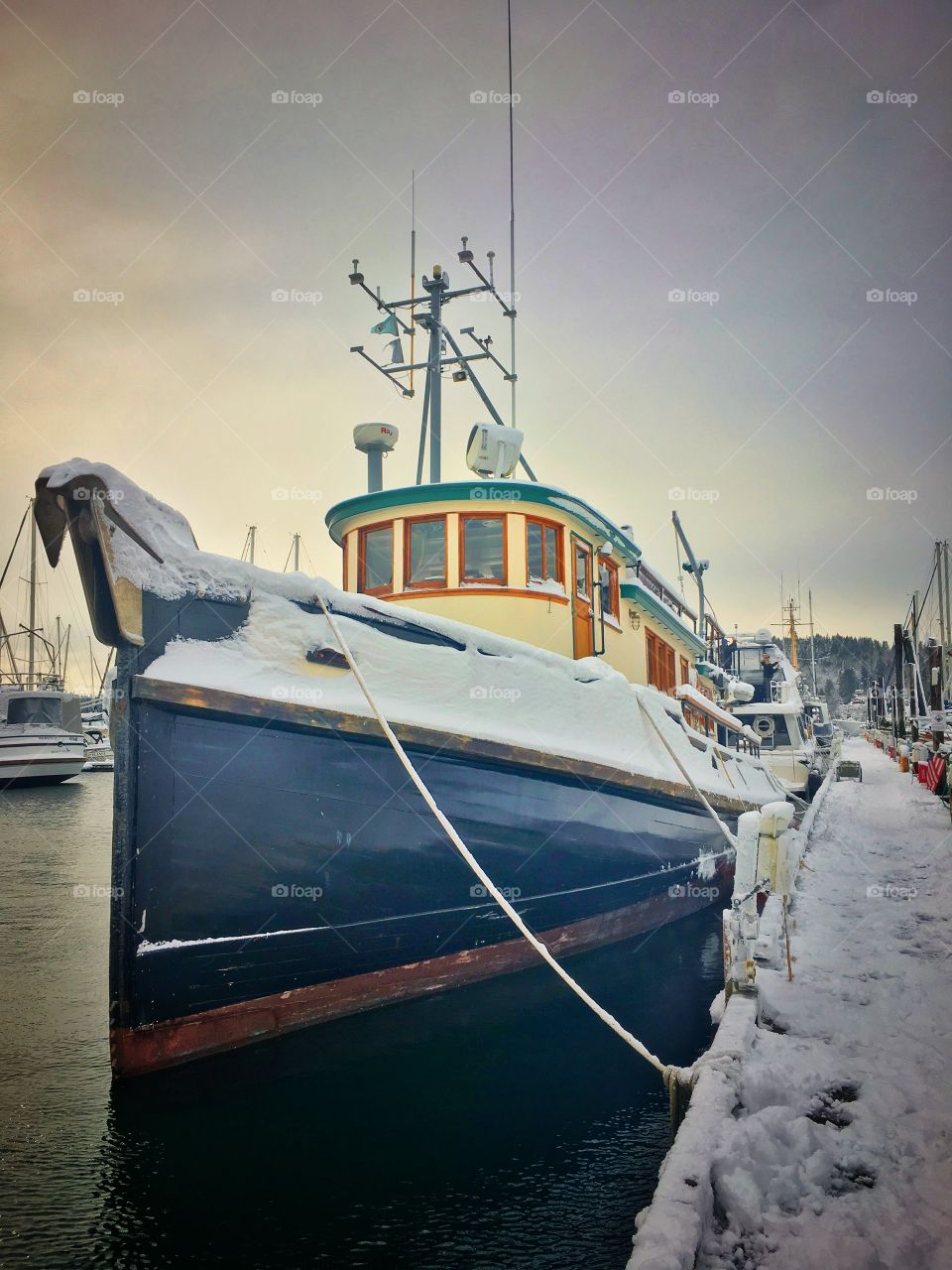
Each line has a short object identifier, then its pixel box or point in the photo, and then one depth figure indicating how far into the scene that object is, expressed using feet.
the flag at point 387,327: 32.37
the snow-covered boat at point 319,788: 15.33
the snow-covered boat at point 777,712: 64.13
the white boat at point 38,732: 108.58
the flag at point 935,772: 54.85
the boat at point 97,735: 148.15
